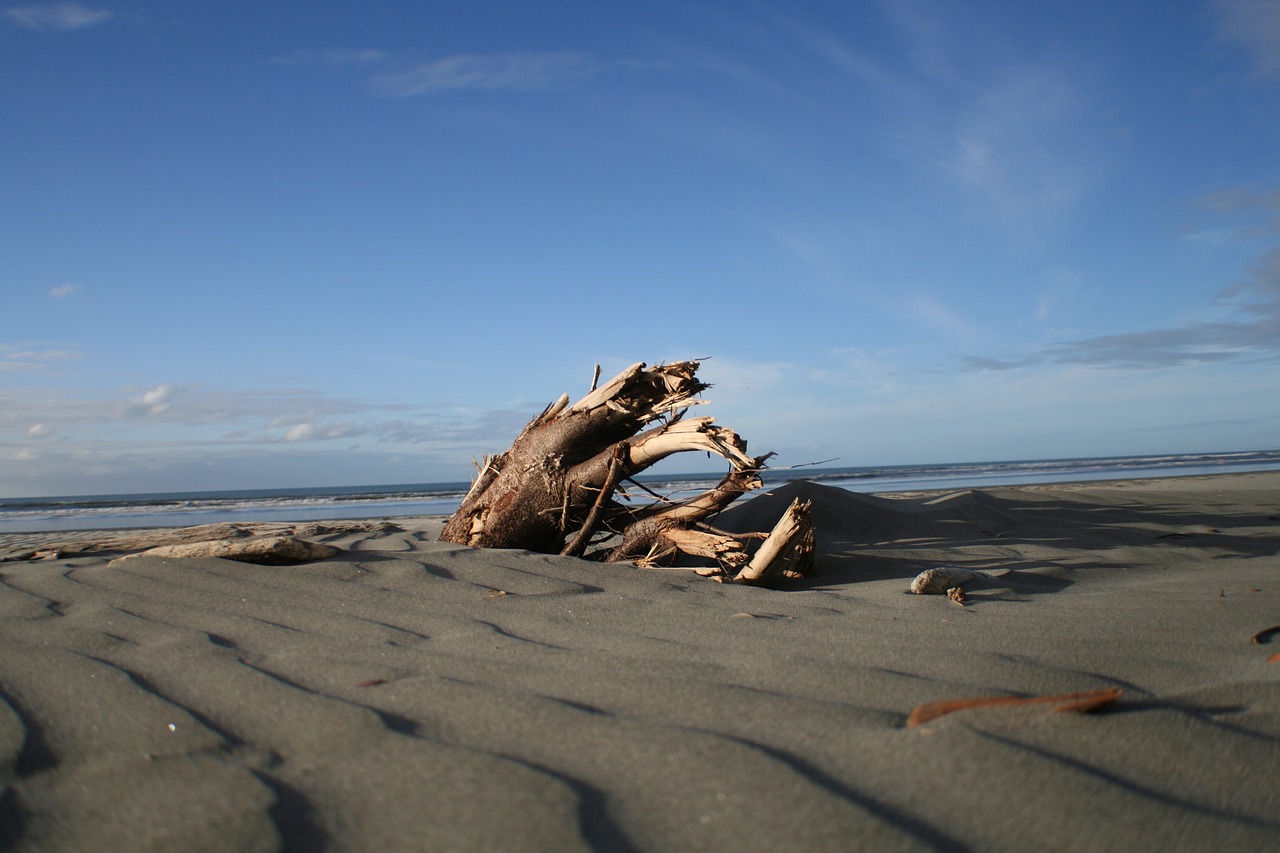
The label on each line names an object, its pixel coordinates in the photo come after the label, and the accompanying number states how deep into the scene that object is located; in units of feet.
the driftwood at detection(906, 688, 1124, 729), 5.61
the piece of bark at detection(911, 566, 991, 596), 12.08
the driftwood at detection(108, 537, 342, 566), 12.84
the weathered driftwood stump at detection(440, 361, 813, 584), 14.30
